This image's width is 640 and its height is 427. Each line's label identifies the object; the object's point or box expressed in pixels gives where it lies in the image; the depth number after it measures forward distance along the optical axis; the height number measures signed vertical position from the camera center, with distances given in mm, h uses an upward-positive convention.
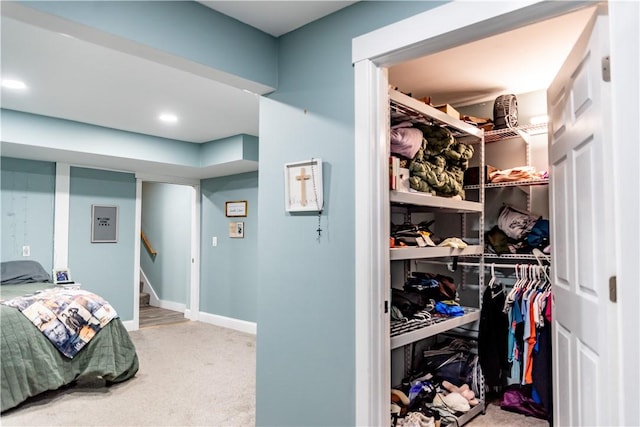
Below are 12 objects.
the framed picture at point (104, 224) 5121 +94
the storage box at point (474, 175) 3242 +432
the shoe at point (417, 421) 2357 -1059
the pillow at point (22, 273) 4082 -405
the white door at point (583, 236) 1334 -20
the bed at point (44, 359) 2904 -942
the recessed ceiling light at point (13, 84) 3115 +1100
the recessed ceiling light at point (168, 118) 4017 +1095
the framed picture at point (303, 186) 2051 +223
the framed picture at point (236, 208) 5551 +309
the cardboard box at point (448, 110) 2723 +783
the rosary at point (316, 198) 2048 +160
